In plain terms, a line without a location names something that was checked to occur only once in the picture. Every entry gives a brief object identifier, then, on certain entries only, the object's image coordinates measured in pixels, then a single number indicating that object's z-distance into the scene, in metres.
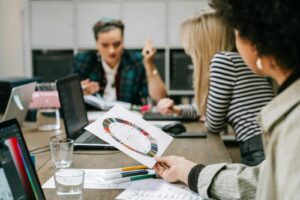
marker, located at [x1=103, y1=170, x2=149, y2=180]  1.37
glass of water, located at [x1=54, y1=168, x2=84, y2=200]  1.20
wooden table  1.27
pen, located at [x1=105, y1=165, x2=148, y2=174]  1.42
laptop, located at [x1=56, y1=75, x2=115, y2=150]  1.79
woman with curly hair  0.76
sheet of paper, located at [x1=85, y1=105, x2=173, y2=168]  1.40
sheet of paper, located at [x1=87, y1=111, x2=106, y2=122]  2.43
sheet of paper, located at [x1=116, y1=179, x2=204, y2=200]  1.22
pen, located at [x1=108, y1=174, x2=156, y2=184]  1.35
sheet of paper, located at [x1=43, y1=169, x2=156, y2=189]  1.30
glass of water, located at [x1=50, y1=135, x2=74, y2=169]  1.55
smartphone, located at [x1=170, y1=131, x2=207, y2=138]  2.04
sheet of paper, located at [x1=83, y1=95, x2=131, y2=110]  2.71
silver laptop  2.01
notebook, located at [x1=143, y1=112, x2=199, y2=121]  2.48
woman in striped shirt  2.02
